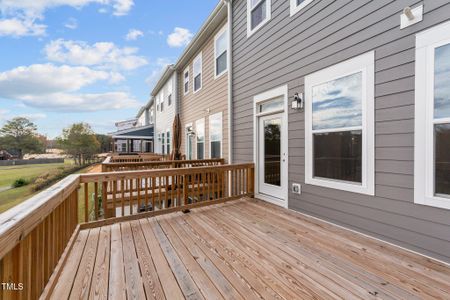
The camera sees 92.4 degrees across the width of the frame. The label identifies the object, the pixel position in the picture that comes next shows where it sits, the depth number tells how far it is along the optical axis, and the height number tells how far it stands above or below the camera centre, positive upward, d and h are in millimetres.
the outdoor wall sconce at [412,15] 2257 +1399
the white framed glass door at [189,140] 8703 +285
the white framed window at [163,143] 12859 +240
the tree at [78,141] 20812 +688
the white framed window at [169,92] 11242 +2942
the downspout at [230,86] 5715 +1633
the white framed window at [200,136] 7625 +398
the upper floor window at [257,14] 4469 +2938
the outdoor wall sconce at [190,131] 8454 +661
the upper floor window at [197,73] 7918 +2794
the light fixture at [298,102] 3635 +762
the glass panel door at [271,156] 4232 -188
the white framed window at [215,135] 6447 +368
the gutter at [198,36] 5907 +3747
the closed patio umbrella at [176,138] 6266 +274
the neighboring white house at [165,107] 10570 +2259
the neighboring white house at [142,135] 15000 +926
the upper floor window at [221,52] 6242 +2858
